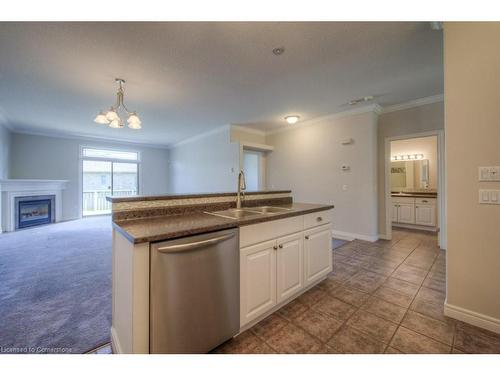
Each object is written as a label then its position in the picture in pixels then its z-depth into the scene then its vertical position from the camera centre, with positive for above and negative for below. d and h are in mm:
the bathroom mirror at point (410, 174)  5254 +345
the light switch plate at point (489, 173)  1491 +102
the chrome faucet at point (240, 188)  2189 -3
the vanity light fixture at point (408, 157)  5316 +814
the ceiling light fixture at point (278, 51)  2166 +1478
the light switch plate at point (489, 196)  1493 -68
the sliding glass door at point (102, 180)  6812 +287
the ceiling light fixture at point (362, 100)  3447 +1526
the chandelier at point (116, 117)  2723 +956
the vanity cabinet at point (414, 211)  4586 -563
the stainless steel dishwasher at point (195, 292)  1077 -613
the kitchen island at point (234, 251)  1058 -448
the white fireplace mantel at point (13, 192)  4793 -81
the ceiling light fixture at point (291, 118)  4270 +1455
